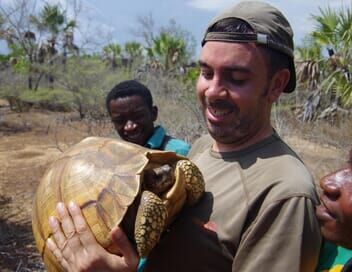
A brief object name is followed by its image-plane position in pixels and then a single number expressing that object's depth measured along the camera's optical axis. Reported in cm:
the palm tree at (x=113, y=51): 3073
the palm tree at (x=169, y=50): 2584
